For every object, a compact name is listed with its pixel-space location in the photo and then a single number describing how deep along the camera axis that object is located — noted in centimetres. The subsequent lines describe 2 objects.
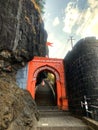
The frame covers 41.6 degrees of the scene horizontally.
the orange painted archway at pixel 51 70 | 1105
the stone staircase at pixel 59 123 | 583
